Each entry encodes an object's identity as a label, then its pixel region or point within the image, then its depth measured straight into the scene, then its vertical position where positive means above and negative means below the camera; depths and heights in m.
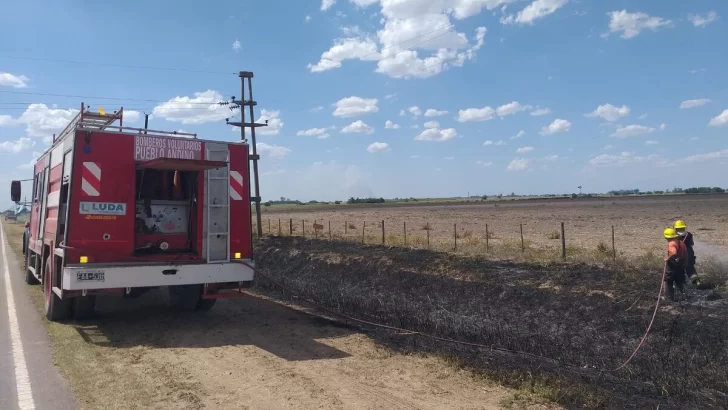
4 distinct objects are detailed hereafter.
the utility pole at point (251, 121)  23.47 +4.12
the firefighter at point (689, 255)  8.91 -0.80
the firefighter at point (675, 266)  8.67 -0.94
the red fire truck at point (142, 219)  8.27 -0.03
